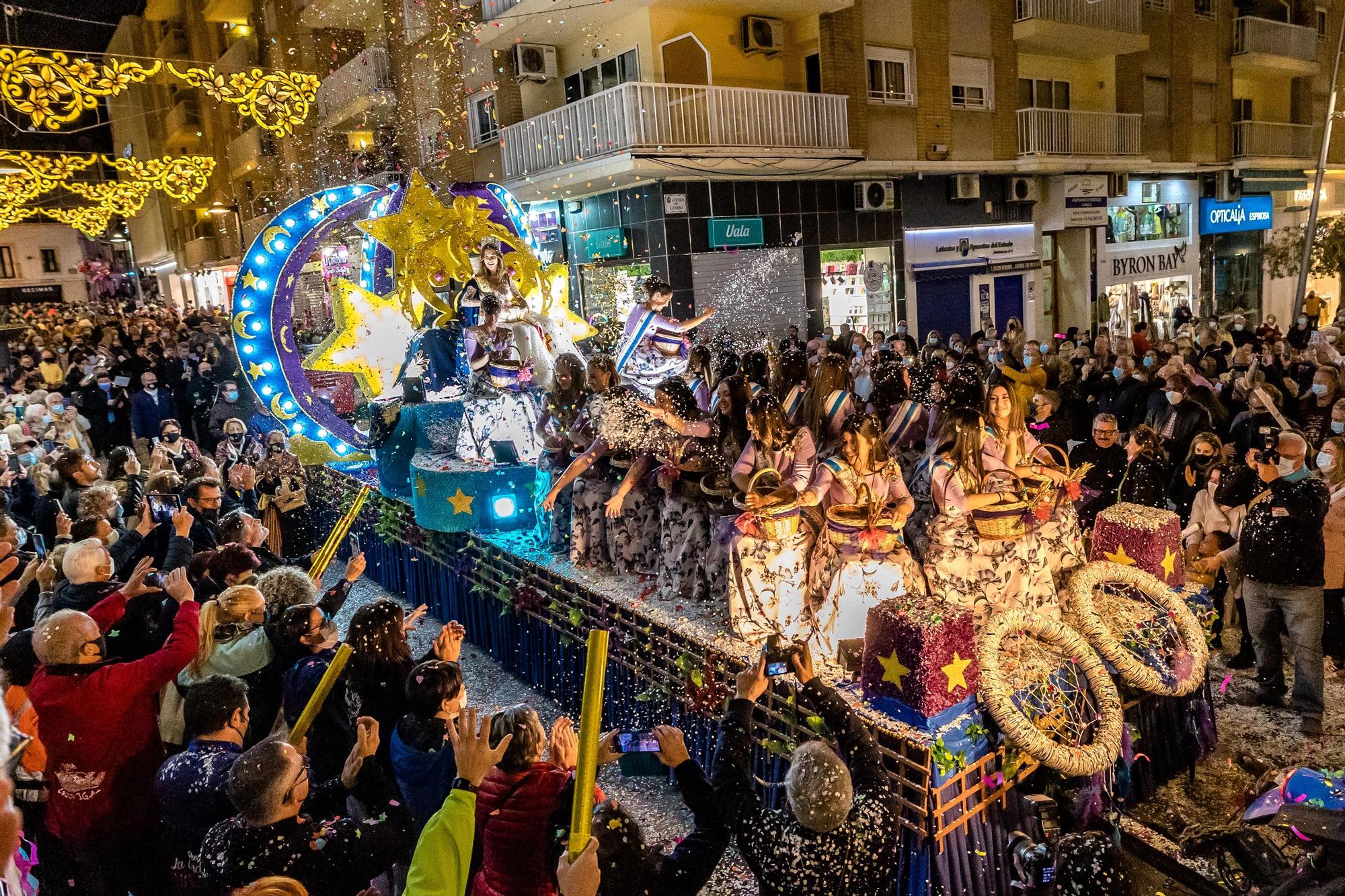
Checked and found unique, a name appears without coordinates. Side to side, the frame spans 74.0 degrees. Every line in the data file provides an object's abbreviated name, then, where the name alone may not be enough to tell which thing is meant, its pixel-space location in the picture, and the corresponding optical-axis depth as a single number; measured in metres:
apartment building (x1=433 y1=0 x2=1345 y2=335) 14.64
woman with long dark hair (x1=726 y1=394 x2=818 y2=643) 4.14
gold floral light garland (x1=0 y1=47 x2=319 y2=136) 6.45
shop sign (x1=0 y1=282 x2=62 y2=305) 42.34
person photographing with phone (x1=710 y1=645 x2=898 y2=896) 2.48
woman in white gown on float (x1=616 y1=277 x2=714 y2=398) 6.22
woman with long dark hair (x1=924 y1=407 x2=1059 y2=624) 4.01
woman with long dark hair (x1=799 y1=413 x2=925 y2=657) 4.07
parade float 3.41
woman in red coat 2.67
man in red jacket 3.52
